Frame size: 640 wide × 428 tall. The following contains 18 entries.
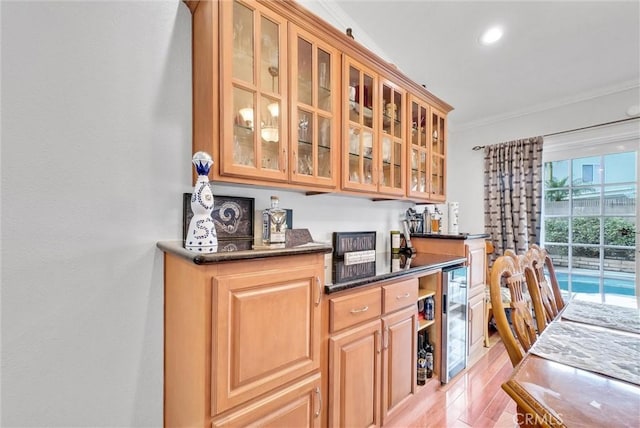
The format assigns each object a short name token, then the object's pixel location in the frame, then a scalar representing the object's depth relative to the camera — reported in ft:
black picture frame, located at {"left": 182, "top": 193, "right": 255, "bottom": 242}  4.22
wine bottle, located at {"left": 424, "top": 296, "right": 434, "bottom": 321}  6.83
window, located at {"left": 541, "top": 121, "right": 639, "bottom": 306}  8.86
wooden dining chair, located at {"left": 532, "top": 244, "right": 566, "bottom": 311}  5.32
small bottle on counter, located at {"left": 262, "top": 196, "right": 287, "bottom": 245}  4.25
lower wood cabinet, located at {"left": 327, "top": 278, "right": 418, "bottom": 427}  4.23
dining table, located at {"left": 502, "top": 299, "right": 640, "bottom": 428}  1.98
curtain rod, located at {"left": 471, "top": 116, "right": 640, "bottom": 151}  8.63
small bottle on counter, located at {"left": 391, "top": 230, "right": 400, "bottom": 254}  7.88
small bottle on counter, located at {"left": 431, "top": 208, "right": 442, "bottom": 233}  9.16
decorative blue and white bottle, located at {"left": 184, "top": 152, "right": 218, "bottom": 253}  3.27
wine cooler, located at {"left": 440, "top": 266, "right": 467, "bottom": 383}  6.68
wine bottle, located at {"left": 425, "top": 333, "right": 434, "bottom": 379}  6.71
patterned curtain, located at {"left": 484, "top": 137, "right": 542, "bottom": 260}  10.11
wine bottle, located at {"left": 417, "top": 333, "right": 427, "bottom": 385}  6.45
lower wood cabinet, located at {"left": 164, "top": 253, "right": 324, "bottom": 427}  2.84
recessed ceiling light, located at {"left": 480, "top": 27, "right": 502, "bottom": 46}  6.72
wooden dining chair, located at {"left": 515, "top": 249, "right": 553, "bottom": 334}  4.17
